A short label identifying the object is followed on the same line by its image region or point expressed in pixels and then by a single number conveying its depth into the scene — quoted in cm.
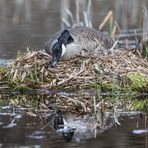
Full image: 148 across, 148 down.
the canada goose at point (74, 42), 1841
